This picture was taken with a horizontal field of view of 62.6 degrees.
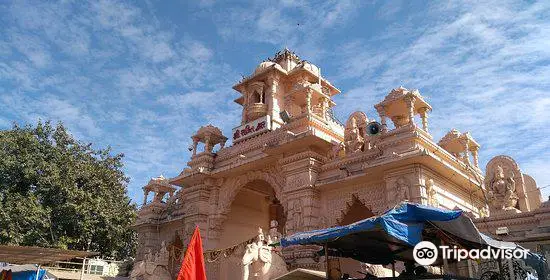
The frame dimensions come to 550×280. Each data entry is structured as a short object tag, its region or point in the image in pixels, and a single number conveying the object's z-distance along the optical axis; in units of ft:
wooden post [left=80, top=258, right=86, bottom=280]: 81.09
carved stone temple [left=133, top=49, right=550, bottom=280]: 48.47
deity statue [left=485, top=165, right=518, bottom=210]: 45.75
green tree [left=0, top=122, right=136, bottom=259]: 81.10
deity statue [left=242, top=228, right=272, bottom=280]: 46.62
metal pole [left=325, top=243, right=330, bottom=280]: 27.37
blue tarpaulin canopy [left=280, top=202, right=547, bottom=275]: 23.59
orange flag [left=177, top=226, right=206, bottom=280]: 25.75
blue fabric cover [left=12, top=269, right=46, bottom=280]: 51.29
